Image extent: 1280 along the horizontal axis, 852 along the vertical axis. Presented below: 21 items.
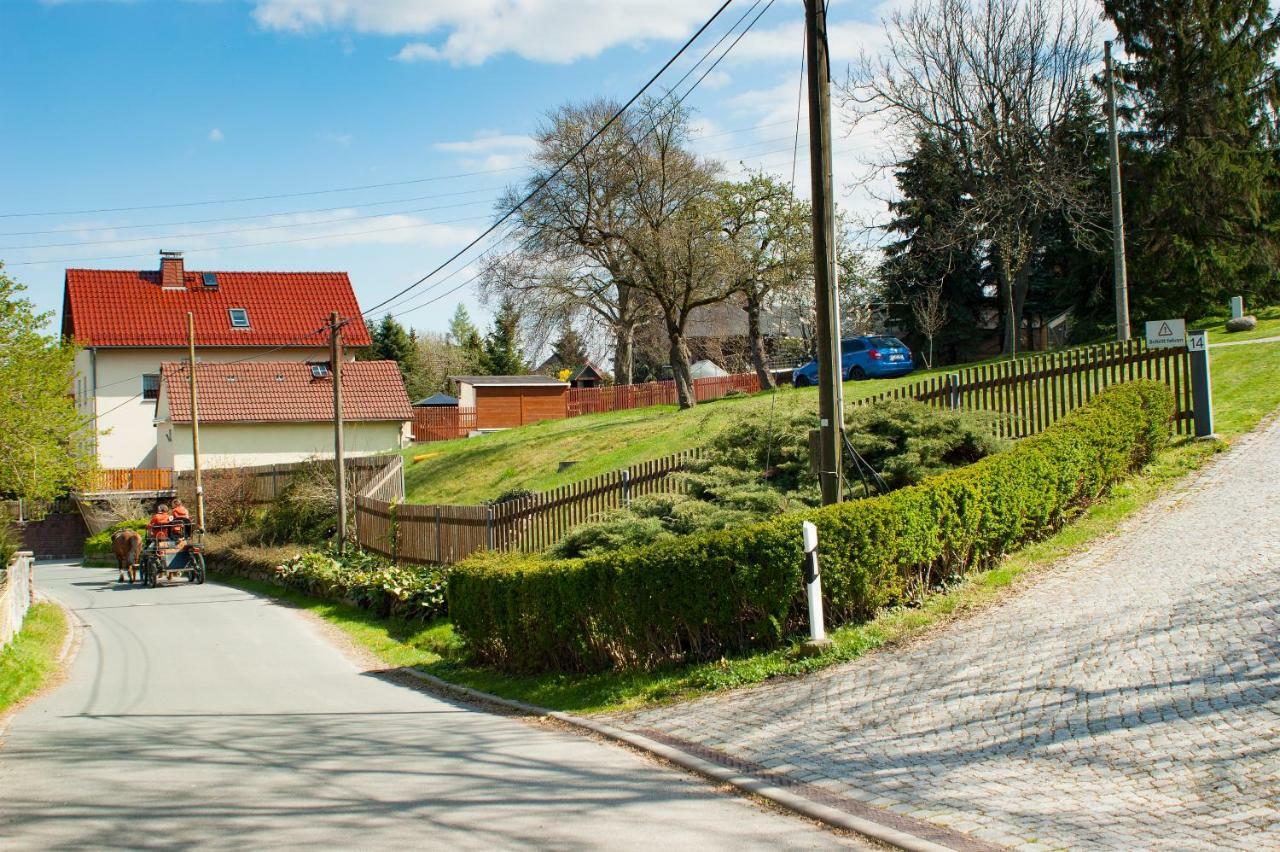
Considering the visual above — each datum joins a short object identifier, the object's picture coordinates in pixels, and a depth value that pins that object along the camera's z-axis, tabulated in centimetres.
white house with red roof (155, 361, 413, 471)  4509
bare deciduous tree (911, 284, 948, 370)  4022
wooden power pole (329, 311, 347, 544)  2662
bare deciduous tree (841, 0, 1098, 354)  3662
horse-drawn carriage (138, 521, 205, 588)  2939
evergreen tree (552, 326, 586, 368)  5882
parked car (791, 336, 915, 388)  3353
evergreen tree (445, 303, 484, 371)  8344
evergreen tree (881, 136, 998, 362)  3947
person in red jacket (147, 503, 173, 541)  2964
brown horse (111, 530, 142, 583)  3002
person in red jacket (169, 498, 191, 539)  3030
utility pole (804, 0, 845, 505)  1099
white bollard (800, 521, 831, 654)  944
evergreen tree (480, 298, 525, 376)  7731
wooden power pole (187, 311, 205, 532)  3628
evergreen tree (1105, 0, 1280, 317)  3406
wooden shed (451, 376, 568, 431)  5331
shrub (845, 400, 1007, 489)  1265
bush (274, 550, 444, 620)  1802
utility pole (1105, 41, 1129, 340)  2414
